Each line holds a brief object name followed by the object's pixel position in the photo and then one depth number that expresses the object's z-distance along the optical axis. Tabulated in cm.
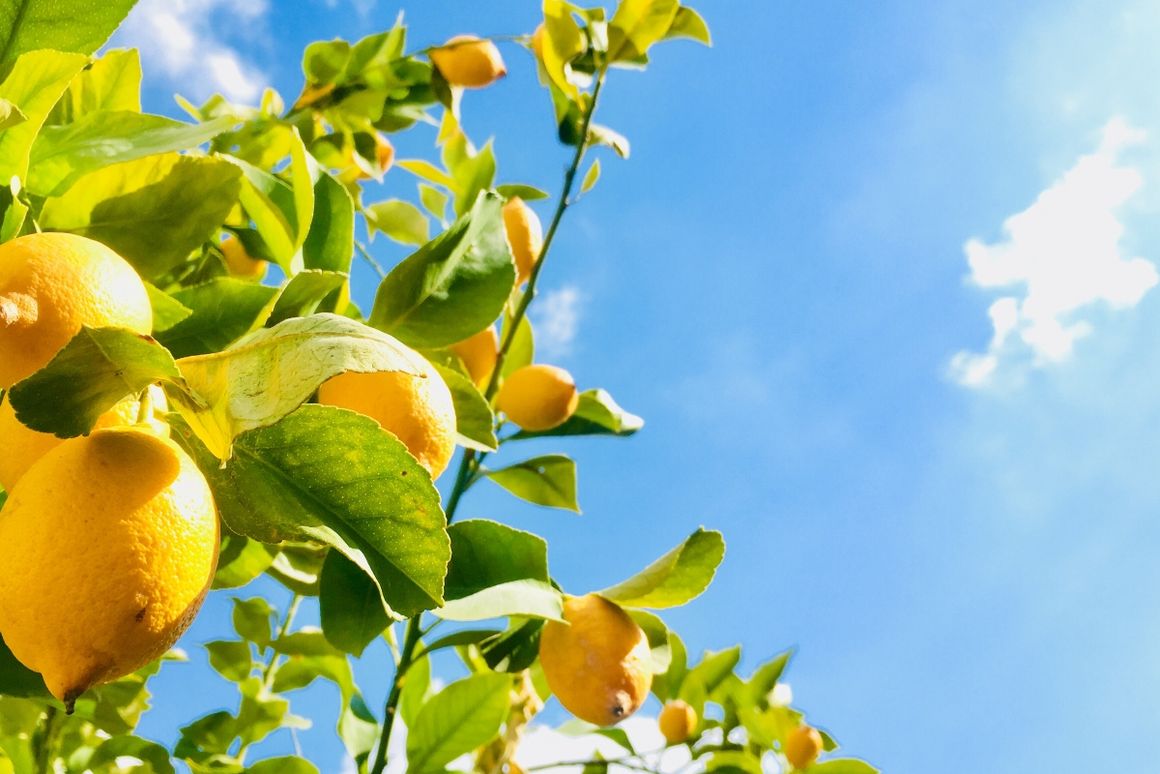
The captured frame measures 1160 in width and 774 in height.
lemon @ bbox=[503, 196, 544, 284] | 119
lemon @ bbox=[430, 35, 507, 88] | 154
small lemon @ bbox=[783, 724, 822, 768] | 180
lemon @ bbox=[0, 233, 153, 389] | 55
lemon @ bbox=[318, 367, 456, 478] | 68
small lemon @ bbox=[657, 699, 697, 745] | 174
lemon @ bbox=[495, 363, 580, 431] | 119
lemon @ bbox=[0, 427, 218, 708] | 50
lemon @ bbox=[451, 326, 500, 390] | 118
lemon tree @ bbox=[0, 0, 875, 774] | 50
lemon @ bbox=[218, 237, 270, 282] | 128
